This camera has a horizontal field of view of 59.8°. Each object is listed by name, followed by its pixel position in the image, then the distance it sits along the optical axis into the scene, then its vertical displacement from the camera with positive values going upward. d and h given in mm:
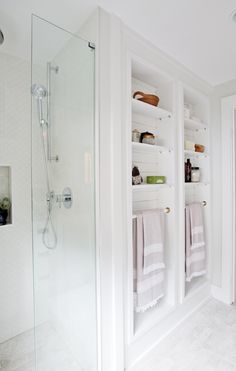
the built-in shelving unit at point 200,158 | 2289 +294
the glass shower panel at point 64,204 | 1316 -141
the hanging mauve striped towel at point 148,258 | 1656 -626
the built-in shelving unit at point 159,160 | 1808 +223
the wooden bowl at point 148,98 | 1708 +714
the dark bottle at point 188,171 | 2178 +125
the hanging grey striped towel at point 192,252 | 2080 -732
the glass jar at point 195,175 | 2242 +84
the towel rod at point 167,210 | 1889 -250
